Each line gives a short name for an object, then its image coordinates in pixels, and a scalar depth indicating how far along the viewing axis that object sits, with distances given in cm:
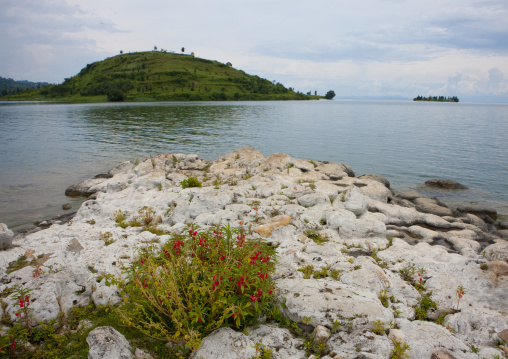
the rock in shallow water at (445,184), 2412
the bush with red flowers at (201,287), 555
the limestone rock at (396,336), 584
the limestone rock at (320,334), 592
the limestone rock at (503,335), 616
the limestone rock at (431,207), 1670
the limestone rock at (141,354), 556
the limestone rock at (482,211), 1781
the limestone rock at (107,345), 511
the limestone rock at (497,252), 946
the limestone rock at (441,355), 536
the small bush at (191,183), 1719
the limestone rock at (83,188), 2095
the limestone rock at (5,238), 1060
